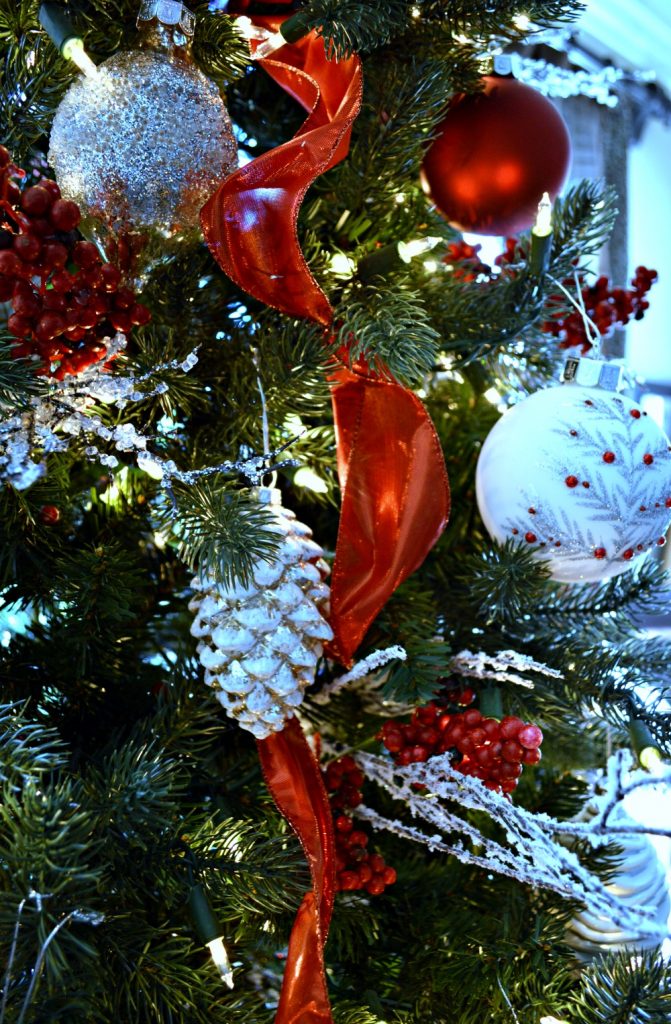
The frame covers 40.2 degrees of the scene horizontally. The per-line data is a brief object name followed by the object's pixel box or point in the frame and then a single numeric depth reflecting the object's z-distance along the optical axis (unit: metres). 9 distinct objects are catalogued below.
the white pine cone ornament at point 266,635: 0.46
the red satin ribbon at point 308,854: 0.46
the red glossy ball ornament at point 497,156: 0.63
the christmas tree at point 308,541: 0.44
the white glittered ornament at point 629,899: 0.60
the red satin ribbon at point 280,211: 0.47
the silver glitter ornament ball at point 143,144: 0.45
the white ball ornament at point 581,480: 0.53
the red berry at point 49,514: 0.50
